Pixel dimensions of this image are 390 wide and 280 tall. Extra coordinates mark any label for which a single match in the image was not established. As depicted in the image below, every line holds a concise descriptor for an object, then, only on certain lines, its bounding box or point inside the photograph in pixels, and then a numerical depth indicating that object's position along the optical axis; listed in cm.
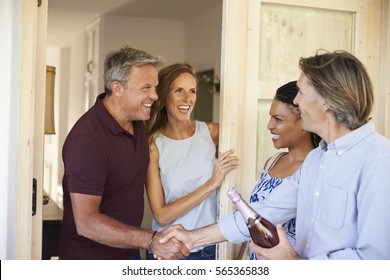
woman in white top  231
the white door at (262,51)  223
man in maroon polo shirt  204
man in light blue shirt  143
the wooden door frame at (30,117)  200
